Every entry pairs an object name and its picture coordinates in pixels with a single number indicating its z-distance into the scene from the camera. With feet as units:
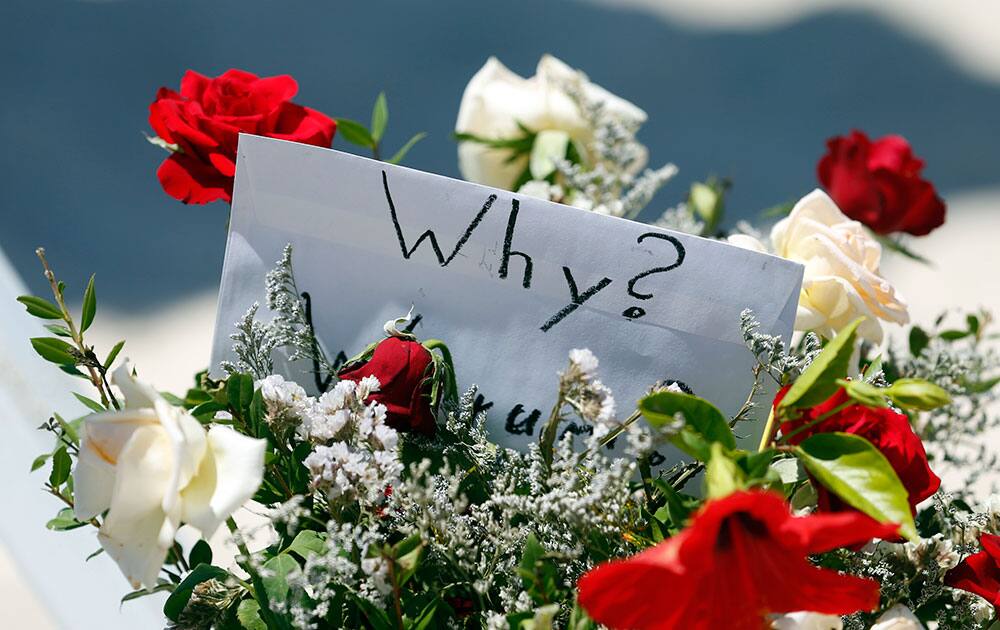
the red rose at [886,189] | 7.68
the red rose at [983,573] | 6.86
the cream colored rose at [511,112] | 7.70
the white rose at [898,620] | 6.80
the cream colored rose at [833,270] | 7.06
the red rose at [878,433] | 6.75
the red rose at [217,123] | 7.12
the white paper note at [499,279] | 6.97
